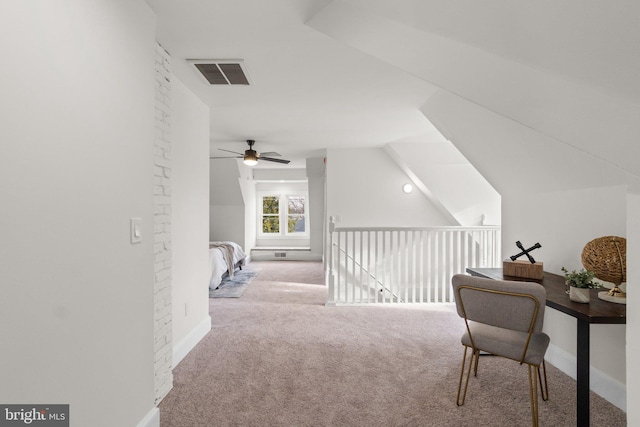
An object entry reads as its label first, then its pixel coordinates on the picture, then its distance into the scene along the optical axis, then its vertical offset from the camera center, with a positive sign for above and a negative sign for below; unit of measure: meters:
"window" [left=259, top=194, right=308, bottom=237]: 9.76 -0.09
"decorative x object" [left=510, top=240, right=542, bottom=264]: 2.64 -0.30
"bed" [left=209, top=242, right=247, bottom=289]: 5.49 -0.88
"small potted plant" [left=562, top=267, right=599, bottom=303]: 1.91 -0.42
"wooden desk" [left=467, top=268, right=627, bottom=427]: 1.68 -0.53
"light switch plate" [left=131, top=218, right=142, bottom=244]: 1.73 -0.10
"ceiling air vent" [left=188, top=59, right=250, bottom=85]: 2.62 +1.16
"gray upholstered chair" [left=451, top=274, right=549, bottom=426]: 1.87 -0.60
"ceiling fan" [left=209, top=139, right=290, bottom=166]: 5.18 +0.87
